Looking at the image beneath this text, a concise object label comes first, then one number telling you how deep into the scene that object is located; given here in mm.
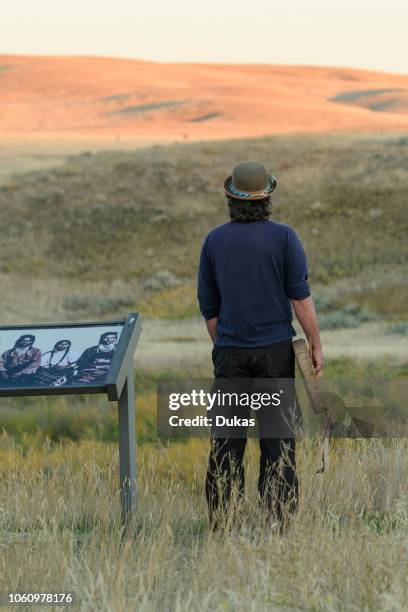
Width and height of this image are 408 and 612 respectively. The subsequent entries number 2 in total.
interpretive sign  12187
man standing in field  12086
